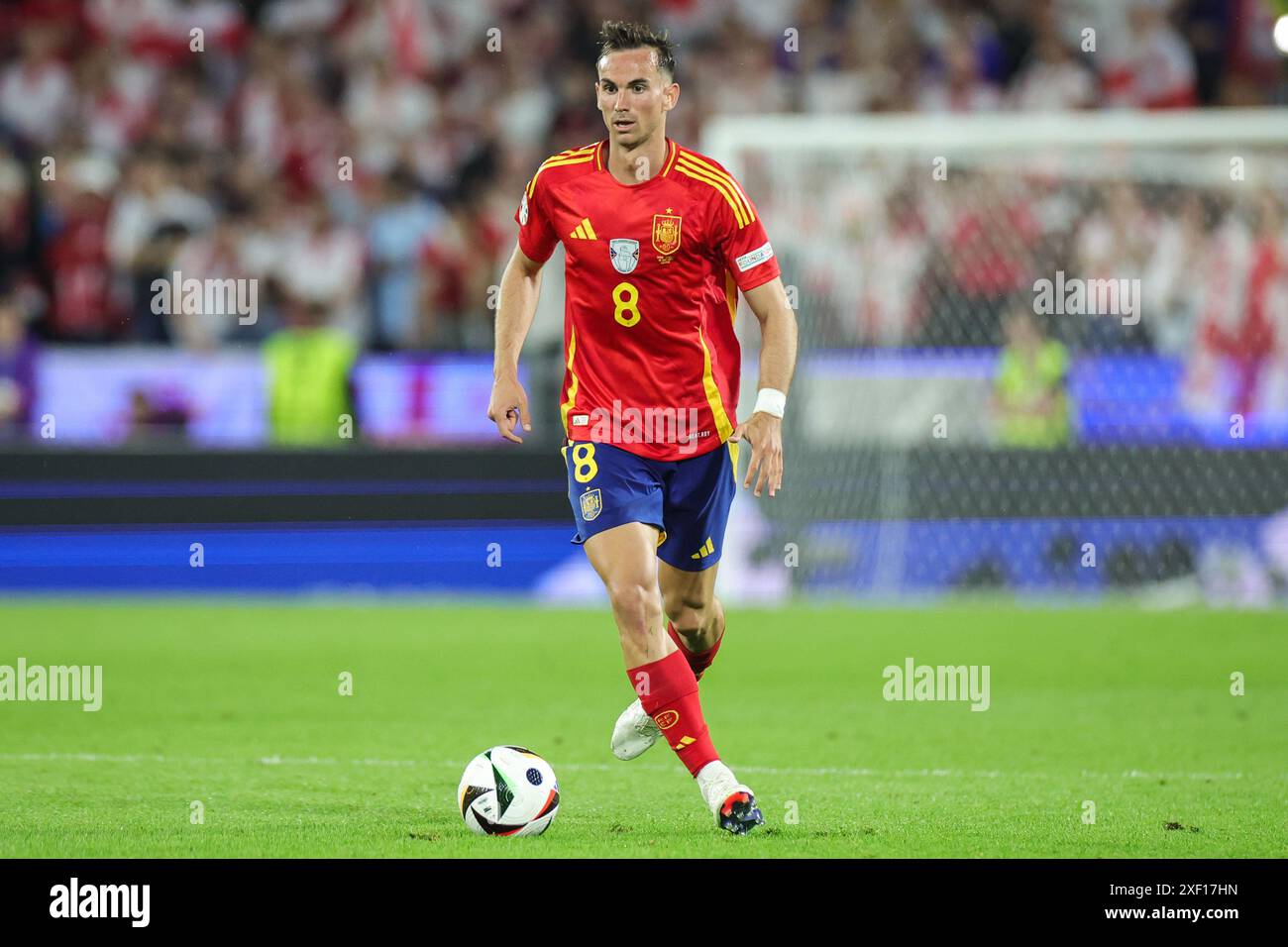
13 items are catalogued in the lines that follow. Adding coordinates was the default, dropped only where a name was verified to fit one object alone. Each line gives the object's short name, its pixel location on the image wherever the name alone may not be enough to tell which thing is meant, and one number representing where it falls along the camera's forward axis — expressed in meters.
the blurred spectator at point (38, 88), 18.64
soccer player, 6.12
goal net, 13.74
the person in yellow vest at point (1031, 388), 14.22
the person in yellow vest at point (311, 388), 15.02
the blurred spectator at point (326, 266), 16.97
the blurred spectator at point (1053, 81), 17.81
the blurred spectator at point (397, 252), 16.78
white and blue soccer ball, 5.95
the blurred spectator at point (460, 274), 16.59
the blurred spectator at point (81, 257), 17.00
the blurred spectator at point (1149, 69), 17.64
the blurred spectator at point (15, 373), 15.15
